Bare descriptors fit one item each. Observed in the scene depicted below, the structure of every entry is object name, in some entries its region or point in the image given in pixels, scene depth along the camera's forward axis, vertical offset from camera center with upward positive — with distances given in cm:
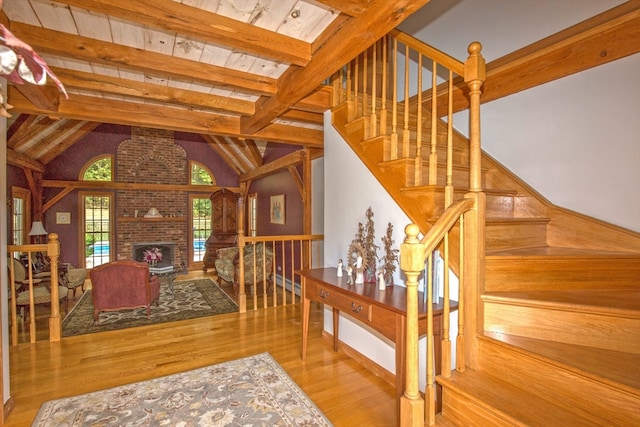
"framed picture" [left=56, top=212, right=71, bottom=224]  720 -8
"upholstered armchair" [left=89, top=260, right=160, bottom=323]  399 -91
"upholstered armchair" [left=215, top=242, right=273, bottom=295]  537 -88
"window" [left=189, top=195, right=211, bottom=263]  855 -29
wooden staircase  133 -50
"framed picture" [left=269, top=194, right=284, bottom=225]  673 +8
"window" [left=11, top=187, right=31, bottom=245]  571 +0
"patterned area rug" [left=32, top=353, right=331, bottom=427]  206 -130
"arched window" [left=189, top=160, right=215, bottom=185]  853 +103
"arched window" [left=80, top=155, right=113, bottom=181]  745 +102
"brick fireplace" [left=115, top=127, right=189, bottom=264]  775 +48
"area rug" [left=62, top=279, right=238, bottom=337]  392 -135
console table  183 -61
